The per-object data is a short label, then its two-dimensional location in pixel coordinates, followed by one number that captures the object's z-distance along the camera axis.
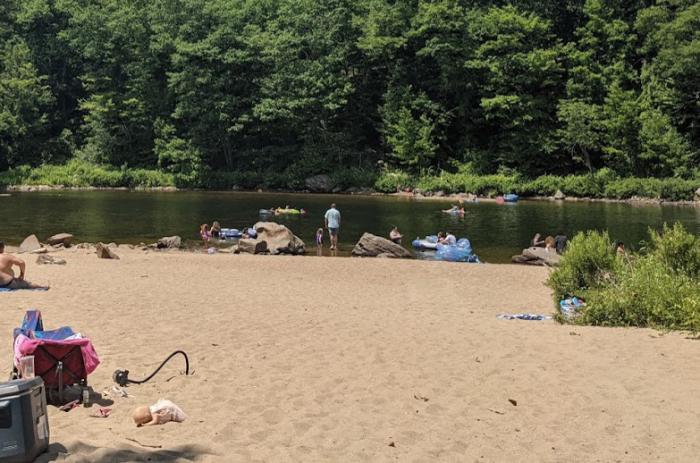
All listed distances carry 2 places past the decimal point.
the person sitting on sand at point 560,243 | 22.66
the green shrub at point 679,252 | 12.27
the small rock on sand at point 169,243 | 24.58
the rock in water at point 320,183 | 58.38
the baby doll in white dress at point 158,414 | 6.37
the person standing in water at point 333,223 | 24.12
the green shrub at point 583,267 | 12.93
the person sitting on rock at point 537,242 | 23.97
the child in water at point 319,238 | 24.38
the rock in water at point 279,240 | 23.77
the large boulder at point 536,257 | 21.67
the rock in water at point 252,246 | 23.77
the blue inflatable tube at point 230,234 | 28.05
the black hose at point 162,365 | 7.56
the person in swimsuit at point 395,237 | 25.52
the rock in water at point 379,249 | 23.02
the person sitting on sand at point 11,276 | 13.24
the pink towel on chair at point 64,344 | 6.65
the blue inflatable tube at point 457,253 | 22.36
